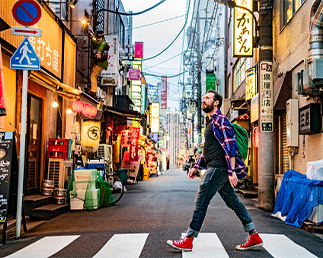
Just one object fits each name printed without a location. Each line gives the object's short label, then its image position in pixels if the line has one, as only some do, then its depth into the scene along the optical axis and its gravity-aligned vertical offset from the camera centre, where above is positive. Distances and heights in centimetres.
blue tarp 741 -97
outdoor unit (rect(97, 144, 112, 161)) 2022 -25
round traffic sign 725 +237
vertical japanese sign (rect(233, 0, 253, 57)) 1537 +431
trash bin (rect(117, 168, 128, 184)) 2198 -147
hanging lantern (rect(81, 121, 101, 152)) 1648 +48
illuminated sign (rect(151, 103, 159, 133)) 5224 +374
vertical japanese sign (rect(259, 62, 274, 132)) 1049 +130
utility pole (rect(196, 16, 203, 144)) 4097 +397
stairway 941 -149
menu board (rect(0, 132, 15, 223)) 650 -36
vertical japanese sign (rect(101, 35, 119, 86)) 2083 +420
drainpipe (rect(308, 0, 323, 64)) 841 +231
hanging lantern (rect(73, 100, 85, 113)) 1384 +136
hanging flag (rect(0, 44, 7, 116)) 701 +79
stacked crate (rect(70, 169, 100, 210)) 1071 -121
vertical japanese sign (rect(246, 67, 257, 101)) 1639 +265
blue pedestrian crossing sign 718 +153
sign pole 694 -51
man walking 530 -38
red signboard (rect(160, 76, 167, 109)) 6606 +899
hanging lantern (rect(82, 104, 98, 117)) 1436 +128
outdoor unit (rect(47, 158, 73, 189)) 1156 -74
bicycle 1262 -133
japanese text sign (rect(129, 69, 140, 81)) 3794 +671
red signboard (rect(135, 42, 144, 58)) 3978 +954
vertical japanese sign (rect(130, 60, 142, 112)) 4041 +539
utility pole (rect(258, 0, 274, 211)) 1045 +35
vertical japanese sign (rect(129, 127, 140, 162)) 2597 -5
